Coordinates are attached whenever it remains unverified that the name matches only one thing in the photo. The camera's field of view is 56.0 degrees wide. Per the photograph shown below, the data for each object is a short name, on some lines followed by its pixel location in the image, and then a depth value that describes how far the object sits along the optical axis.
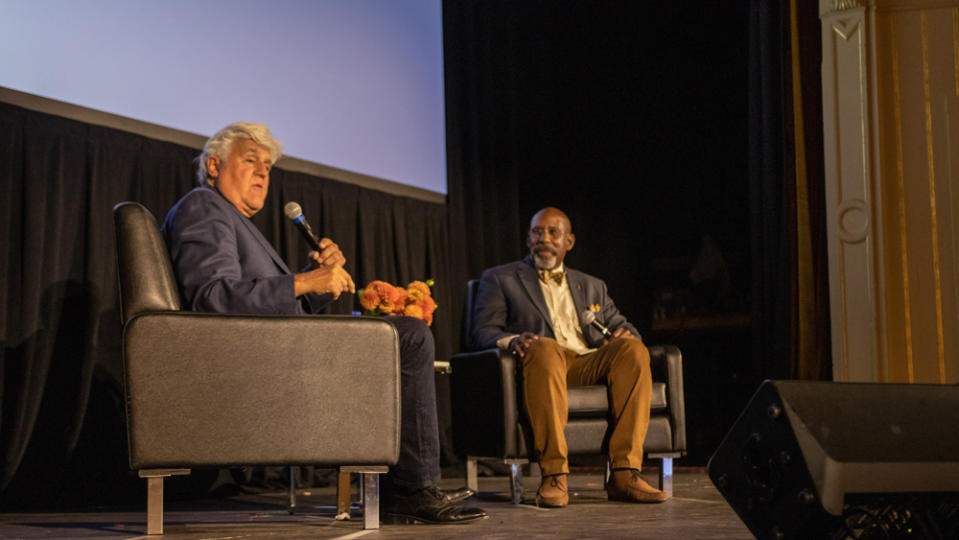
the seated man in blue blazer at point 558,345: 2.99
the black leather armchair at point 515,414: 3.07
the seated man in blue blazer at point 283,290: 2.37
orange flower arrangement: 3.17
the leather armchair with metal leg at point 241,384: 2.17
